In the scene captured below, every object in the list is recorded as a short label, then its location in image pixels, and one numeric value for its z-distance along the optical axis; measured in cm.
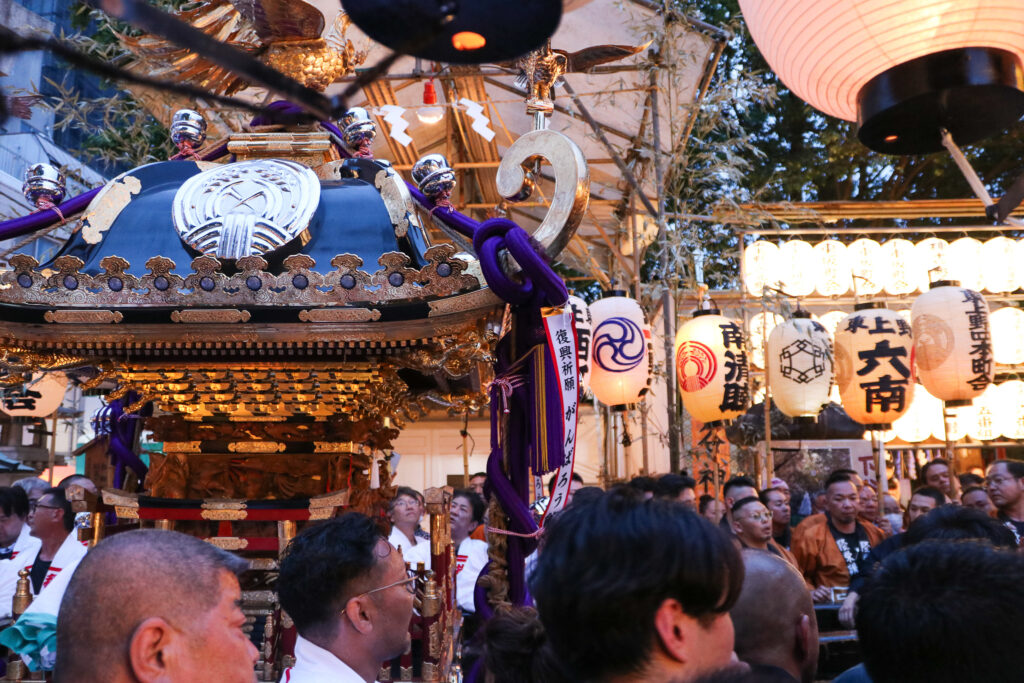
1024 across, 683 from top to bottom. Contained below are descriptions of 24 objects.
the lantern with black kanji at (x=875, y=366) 839
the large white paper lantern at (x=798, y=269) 1159
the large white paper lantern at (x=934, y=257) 1162
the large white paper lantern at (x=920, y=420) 1257
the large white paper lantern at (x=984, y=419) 1245
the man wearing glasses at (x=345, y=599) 233
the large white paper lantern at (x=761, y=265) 1155
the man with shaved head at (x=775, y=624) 185
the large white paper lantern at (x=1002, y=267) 1155
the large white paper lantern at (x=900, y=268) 1162
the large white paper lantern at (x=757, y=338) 1218
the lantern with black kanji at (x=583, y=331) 769
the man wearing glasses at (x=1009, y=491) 545
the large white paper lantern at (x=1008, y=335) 1126
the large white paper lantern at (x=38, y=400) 771
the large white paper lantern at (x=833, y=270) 1164
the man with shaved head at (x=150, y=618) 146
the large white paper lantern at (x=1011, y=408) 1230
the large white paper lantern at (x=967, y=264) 1158
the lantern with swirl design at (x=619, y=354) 770
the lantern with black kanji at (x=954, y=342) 848
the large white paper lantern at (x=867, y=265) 1165
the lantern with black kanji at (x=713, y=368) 796
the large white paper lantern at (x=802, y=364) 847
